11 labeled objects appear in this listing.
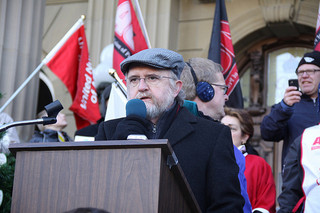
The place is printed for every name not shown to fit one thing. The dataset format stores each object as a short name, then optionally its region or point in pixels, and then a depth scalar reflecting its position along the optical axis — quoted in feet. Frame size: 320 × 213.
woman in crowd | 24.91
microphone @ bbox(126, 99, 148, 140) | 13.08
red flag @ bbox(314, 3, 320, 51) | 31.34
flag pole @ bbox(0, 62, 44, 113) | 30.76
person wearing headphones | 18.84
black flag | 34.04
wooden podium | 10.77
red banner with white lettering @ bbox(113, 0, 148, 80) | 32.83
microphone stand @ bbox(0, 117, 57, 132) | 14.13
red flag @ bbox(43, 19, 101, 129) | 35.06
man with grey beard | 14.53
